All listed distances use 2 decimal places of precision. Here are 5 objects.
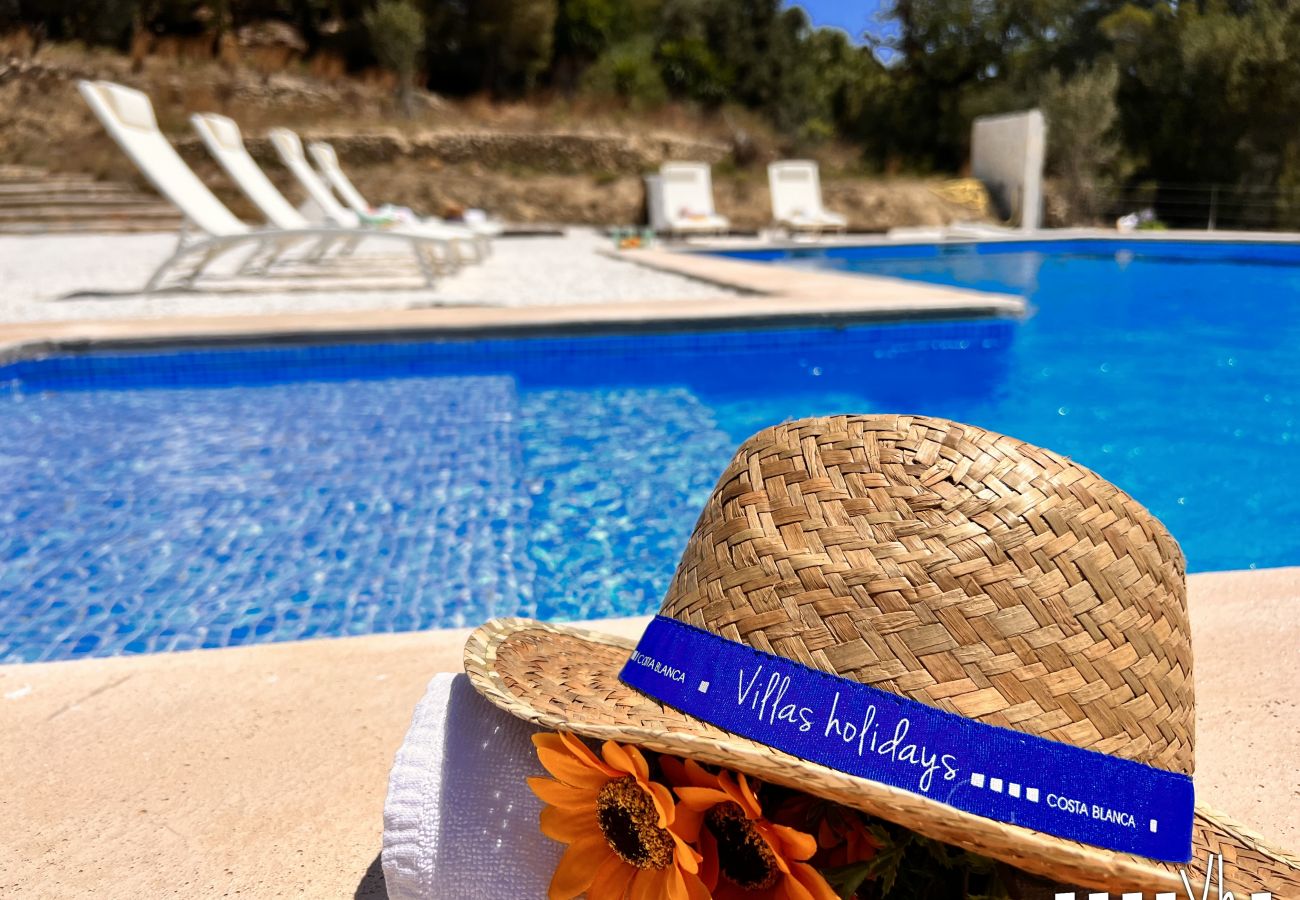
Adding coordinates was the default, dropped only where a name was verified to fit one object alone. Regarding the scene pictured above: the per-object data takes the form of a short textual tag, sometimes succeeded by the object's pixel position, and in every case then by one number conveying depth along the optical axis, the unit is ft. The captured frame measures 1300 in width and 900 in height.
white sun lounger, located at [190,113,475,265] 27.86
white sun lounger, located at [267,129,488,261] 32.18
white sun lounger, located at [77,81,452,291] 23.99
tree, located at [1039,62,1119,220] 61.16
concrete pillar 57.57
